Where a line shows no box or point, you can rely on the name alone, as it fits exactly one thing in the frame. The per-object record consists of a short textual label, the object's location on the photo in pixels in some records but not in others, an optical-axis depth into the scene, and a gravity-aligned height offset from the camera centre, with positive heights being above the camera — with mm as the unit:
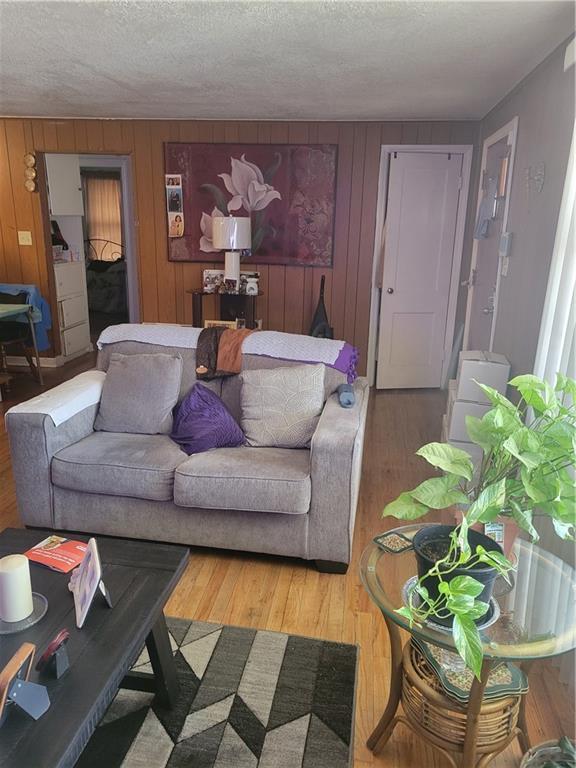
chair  5012 -986
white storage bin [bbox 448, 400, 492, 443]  3211 -1002
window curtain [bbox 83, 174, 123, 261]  9000 +43
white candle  1479 -933
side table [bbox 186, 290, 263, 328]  5172 -739
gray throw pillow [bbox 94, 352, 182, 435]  2904 -862
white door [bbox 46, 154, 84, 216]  5660 +323
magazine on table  1770 -1017
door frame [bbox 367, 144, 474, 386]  4844 -101
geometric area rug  1691 -1494
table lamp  4645 -115
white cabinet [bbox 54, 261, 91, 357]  5867 -892
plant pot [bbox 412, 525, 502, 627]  1324 -749
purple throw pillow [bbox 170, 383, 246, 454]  2730 -939
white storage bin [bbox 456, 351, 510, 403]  3062 -738
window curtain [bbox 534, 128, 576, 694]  2008 -302
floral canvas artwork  5023 +266
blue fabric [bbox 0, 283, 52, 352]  5238 -830
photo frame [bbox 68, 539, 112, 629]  1519 -947
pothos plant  1254 -579
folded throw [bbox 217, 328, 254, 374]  3012 -655
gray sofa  2418 -1104
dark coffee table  1225 -1048
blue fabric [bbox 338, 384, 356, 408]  2756 -786
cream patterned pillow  2773 -845
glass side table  1355 -931
